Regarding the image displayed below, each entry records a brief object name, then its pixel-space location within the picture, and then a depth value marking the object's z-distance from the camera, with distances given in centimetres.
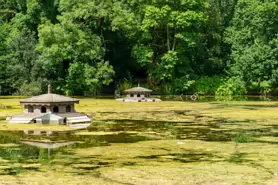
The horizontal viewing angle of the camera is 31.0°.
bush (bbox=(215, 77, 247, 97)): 5609
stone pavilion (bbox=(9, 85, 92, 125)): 2573
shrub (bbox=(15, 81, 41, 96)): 5272
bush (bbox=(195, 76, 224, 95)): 5688
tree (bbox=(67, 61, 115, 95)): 5388
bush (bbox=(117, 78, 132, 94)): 5747
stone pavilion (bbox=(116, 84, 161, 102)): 4450
